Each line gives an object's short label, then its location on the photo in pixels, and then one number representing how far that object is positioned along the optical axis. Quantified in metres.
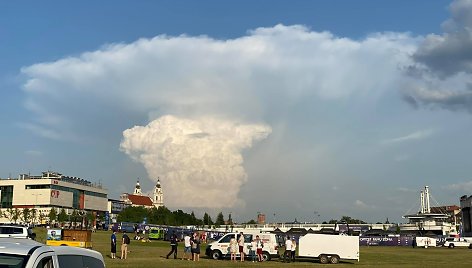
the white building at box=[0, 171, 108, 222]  187.50
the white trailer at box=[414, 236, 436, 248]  90.62
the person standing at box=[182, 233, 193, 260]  43.17
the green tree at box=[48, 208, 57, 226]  163.88
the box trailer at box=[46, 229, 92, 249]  37.12
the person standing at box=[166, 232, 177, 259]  40.98
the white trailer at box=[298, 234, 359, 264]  41.03
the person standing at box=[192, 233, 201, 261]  38.59
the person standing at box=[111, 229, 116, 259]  37.96
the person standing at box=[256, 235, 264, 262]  39.62
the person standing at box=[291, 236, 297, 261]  39.94
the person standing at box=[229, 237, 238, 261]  39.21
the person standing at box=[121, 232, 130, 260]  38.22
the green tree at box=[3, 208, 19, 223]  162.66
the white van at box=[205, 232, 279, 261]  41.09
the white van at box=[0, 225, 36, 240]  33.50
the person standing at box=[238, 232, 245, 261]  39.41
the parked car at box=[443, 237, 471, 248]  90.25
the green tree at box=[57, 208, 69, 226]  166.60
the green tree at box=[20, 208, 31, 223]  158.38
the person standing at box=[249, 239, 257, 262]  40.31
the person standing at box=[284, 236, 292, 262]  39.75
